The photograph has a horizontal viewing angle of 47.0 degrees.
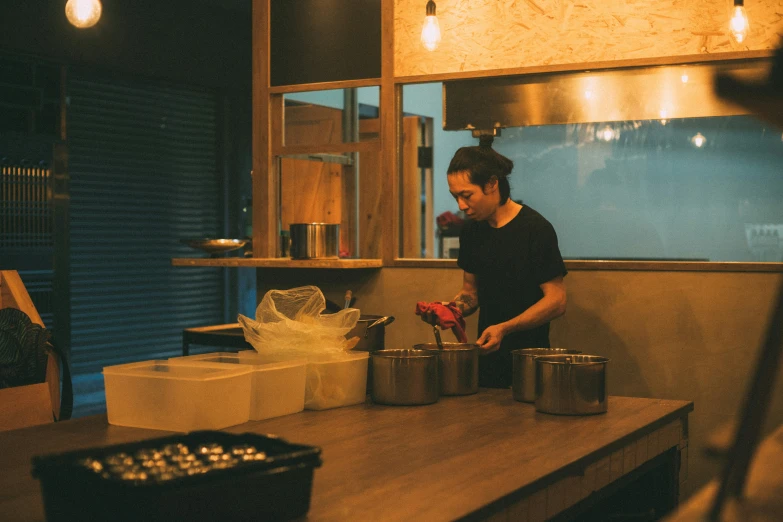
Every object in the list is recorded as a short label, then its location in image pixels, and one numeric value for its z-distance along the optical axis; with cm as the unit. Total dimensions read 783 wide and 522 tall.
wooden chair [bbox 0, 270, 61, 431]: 281
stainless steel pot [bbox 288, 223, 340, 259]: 492
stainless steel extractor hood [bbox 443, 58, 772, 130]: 429
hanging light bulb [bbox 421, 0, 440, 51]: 443
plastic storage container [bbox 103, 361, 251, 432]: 224
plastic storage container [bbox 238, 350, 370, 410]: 261
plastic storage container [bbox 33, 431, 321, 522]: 139
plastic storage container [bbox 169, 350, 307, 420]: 243
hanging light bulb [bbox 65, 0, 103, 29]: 321
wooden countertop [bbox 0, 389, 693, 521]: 167
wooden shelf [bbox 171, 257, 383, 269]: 481
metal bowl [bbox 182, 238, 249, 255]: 527
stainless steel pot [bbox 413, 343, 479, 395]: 287
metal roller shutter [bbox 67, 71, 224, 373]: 691
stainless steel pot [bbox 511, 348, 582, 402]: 273
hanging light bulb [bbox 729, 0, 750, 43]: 404
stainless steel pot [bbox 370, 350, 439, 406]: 267
